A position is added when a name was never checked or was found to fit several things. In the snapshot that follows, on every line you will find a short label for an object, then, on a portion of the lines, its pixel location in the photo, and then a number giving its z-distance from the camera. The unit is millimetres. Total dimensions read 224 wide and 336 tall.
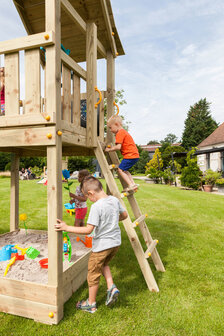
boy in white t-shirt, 2605
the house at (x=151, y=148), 58256
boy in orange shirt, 3693
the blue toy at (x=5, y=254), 3664
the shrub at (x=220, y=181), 15438
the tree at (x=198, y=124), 43406
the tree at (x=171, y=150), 33438
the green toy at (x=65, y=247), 3922
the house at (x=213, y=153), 18812
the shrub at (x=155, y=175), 20777
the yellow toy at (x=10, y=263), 3167
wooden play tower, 2555
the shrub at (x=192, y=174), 16234
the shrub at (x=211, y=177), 16172
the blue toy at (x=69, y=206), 7777
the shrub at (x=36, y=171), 24250
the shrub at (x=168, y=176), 19669
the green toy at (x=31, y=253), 3511
